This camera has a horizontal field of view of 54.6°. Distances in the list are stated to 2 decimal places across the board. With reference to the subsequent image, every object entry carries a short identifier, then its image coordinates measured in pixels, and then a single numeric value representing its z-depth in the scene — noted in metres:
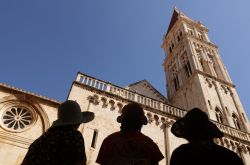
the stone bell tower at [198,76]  22.00
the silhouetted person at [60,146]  3.41
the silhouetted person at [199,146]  3.48
